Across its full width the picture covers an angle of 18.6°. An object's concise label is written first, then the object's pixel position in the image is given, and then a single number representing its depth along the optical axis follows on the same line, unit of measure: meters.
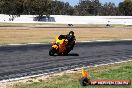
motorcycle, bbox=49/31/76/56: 20.95
